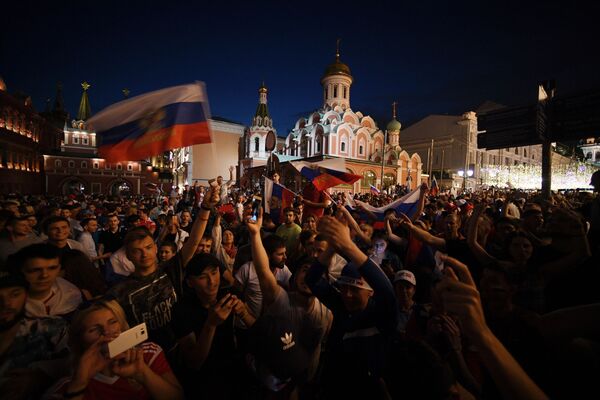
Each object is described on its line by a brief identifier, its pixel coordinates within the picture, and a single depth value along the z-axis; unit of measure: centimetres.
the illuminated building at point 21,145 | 3428
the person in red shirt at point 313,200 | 730
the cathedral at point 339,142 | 4034
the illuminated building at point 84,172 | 4784
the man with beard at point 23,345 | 173
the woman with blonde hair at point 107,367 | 158
